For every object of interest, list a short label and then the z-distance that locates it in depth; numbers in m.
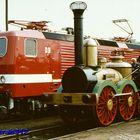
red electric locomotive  13.02
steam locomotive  11.08
